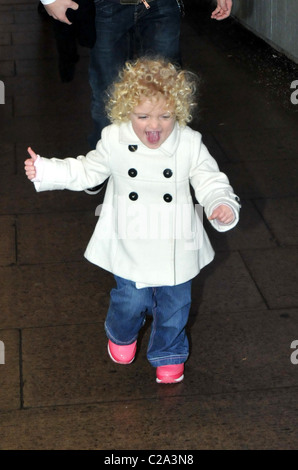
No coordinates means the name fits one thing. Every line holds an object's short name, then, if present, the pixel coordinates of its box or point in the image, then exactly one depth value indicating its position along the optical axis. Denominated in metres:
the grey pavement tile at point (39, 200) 5.77
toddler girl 3.53
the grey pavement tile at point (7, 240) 5.12
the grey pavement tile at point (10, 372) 3.82
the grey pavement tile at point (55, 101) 7.84
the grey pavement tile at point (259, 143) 6.55
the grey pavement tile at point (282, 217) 5.28
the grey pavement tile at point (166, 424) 3.53
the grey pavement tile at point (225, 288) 4.56
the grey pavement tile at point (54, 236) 5.13
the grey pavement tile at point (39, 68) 9.04
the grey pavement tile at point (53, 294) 4.47
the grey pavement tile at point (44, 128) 7.15
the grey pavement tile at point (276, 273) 4.59
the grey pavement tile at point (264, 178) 5.91
